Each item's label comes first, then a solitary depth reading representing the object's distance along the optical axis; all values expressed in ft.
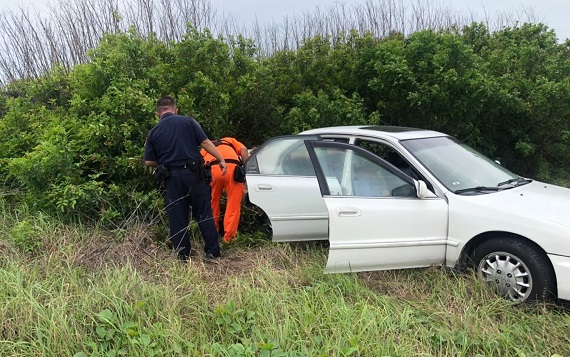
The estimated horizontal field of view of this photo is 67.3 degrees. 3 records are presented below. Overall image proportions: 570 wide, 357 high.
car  10.02
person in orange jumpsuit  15.31
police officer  13.64
